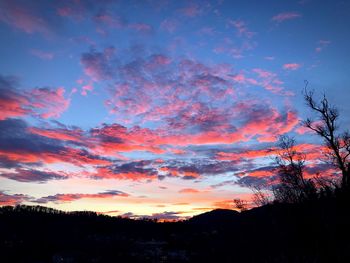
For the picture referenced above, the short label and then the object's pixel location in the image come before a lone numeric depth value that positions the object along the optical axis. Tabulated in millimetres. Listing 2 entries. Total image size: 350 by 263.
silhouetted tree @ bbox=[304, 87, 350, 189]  28512
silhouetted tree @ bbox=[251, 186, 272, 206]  32241
